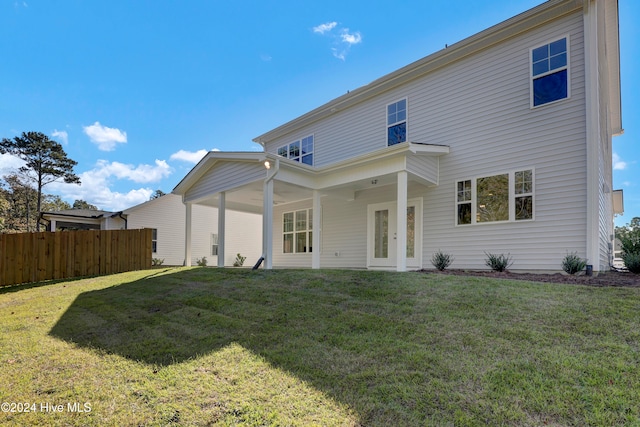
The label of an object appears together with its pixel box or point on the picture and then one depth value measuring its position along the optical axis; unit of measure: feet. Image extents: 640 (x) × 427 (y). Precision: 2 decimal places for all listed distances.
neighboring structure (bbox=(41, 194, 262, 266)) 61.77
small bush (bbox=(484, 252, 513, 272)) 25.05
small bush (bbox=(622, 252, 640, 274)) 25.66
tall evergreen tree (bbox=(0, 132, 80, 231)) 88.38
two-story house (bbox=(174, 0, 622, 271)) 23.48
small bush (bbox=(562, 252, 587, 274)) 21.86
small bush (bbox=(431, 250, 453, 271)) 27.97
